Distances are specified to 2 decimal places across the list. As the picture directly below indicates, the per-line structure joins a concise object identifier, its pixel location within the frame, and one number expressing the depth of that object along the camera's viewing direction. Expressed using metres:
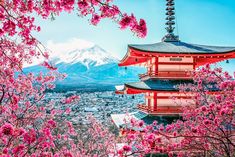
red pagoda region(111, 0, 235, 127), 14.13
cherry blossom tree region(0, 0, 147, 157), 3.91
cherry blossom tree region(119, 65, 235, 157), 6.25
